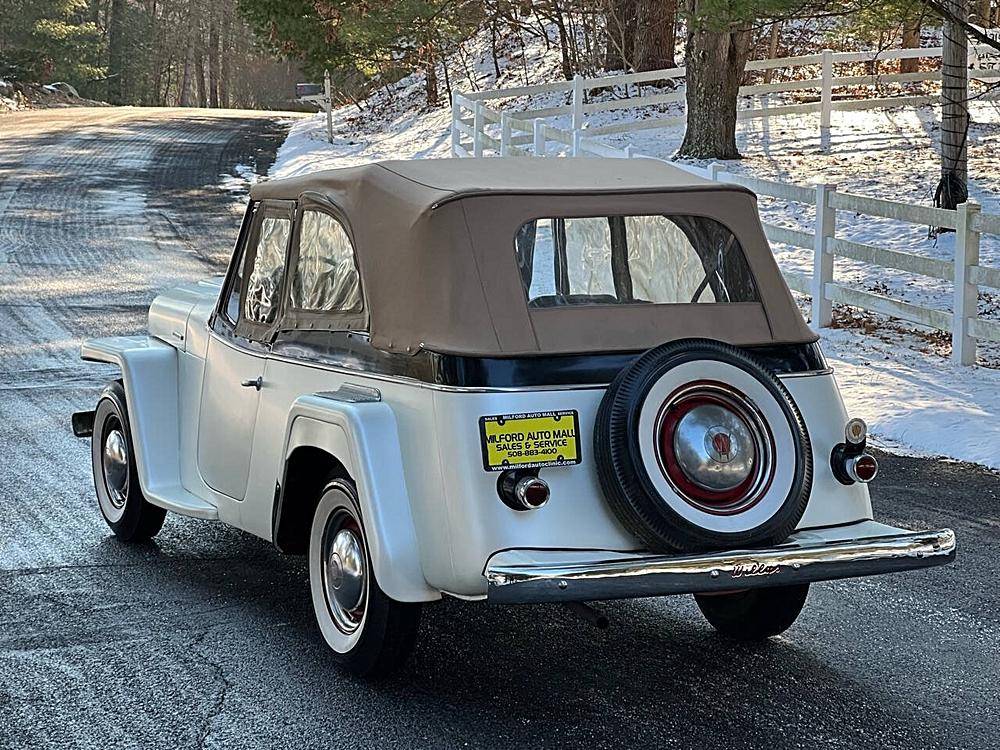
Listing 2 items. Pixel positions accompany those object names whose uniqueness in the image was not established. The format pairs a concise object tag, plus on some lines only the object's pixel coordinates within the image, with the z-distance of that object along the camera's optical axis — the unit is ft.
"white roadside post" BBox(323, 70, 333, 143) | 110.16
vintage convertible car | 14.44
